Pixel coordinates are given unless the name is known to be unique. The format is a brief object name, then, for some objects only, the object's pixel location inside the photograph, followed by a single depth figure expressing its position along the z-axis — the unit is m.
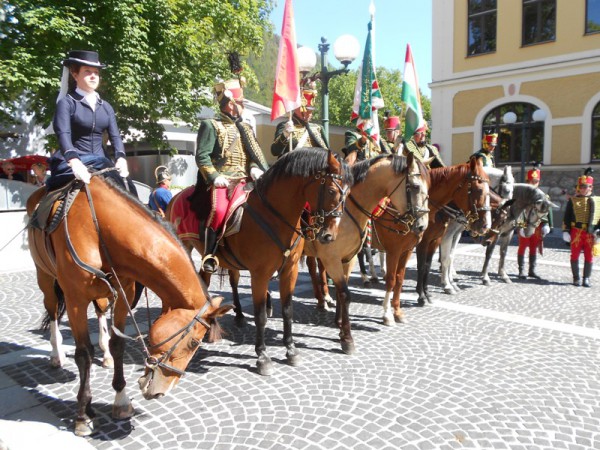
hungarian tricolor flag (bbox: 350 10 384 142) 6.59
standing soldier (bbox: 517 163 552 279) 8.60
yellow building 15.99
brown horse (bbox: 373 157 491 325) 5.88
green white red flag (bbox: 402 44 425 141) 6.69
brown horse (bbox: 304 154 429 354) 5.03
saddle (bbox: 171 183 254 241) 4.41
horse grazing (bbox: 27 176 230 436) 2.66
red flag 4.79
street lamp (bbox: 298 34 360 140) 7.72
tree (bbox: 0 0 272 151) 10.26
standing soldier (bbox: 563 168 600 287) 7.88
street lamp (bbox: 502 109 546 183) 14.57
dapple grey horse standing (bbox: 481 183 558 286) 8.21
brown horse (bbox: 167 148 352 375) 3.99
